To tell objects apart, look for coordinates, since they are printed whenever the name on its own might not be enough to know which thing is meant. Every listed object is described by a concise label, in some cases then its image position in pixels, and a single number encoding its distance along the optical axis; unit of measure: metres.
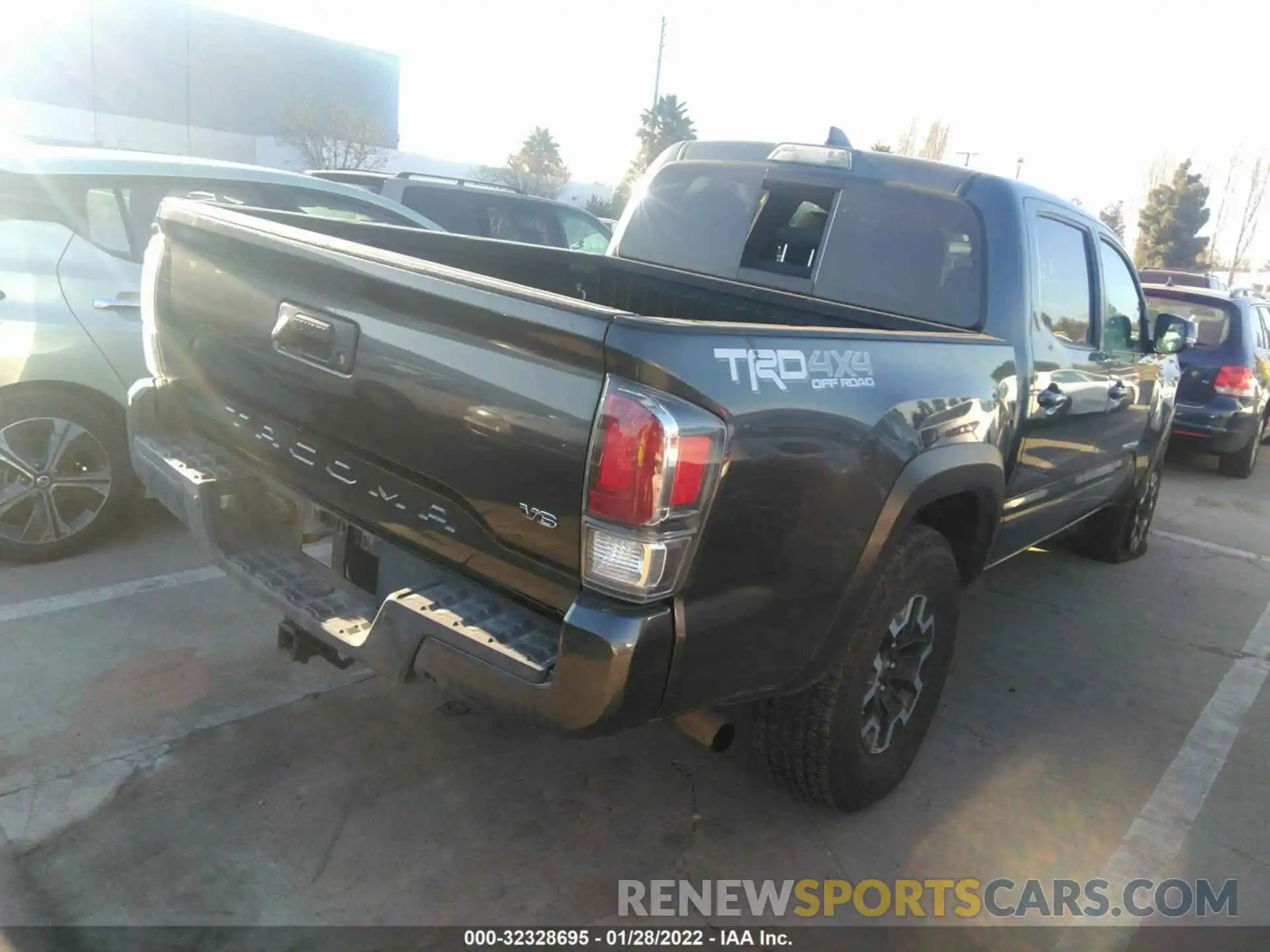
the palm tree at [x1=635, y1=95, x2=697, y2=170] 48.97
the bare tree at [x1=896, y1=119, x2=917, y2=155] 53.06
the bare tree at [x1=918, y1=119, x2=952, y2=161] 54.31
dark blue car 8.34
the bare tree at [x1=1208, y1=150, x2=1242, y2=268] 50.44
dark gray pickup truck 1.94
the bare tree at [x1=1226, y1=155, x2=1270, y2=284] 50.09
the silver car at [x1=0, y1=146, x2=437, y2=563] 3.91
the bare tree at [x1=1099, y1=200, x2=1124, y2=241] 51.97
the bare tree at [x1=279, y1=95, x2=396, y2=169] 43.75
